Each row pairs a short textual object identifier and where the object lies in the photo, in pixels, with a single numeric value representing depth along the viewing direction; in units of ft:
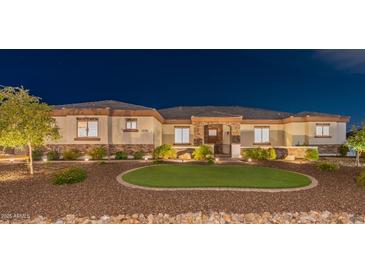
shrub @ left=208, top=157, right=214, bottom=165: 41.59
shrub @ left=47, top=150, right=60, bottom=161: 47.16
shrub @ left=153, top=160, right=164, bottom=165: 41.91
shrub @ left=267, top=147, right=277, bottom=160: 46.91
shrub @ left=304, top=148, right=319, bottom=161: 44.24
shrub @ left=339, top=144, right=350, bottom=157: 47.30
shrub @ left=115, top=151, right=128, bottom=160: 49.26
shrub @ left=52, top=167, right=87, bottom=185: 29.51
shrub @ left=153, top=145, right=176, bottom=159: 46.39
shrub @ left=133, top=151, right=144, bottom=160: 48.98
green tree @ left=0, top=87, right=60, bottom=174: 32.76
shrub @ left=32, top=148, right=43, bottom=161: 47.15
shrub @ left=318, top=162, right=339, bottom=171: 36.47
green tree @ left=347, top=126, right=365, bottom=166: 37.44
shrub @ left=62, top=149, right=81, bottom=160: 48.14
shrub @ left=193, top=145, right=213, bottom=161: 44.66
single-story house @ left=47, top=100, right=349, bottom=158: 53.57
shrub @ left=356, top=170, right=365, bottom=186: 29.58
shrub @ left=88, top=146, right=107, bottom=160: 48.55
